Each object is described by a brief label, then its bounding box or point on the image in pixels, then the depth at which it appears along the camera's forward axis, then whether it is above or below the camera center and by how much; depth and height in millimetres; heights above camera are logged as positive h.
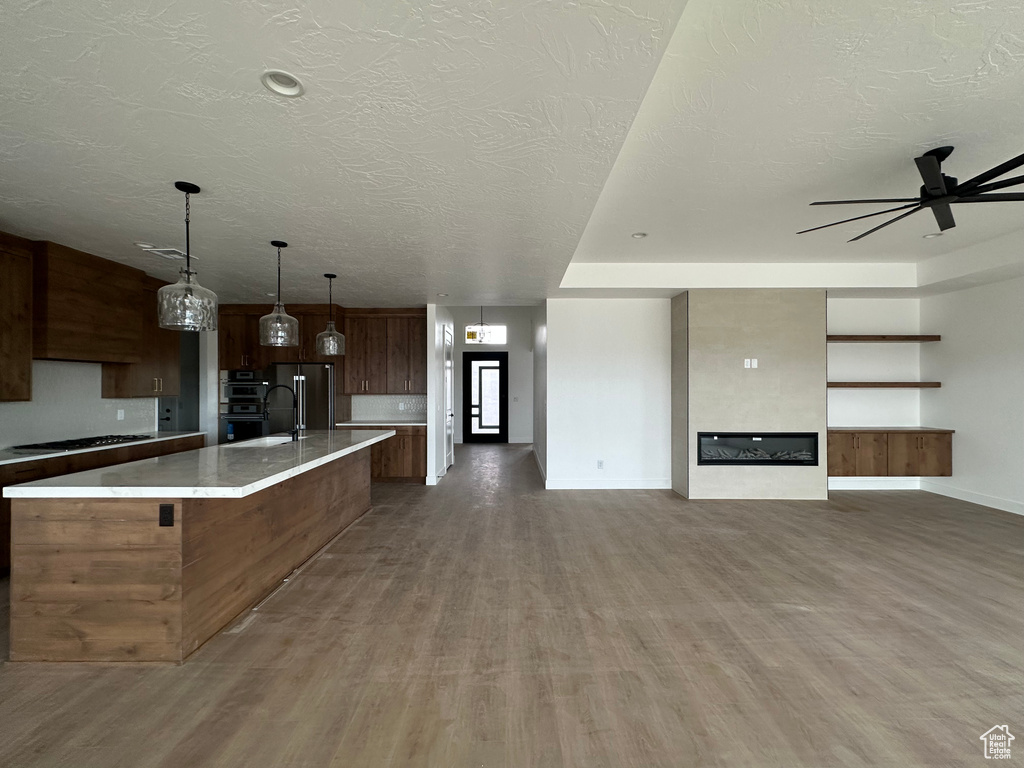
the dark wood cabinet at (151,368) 4992 +222
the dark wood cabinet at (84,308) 3803 +703
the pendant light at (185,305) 2566 +447
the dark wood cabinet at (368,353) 6996 +503
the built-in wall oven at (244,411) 6398 -302
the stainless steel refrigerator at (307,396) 6493 -109
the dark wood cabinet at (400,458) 6672 -969
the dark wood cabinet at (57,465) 3342 -608
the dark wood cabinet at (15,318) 3547 +528
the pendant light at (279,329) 3537 +433
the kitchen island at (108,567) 2230 -827
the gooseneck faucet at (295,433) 4195 -393
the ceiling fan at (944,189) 2414 +1030
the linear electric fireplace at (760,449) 5551 -720
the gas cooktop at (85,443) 3963 -477
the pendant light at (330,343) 4414 +409
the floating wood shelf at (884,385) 5823 +13
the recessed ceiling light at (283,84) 1690 +1088
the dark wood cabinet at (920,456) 5785 -838
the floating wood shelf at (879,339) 5887 +576
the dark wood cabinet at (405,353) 7008 +502
